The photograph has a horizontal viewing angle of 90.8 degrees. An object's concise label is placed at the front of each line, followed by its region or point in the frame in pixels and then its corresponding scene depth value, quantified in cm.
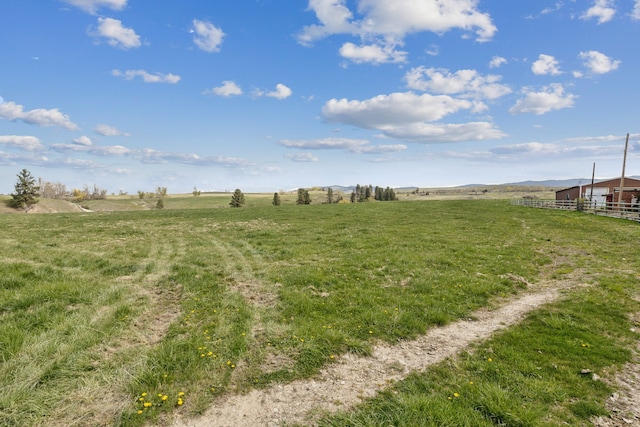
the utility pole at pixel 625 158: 3903
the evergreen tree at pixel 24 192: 7244
